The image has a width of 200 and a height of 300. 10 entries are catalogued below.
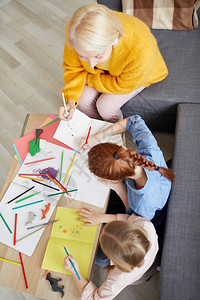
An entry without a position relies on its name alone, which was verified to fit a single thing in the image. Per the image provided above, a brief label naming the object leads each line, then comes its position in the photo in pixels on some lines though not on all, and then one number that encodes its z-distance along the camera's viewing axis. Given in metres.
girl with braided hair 0.91
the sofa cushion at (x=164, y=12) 1.55
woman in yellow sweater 0.99
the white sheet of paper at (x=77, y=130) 1.19
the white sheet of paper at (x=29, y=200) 1.03
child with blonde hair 0.87
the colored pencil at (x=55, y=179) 1.11
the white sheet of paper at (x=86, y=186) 1.07
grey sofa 1.04
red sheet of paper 1.22
